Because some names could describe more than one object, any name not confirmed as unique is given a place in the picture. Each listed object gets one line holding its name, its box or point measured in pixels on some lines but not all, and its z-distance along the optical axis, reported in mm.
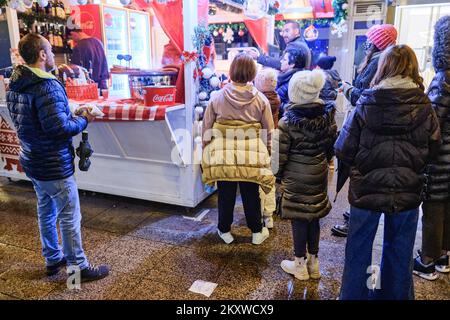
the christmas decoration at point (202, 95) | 3521
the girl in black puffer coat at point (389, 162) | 1872
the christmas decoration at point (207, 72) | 3463
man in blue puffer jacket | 2246
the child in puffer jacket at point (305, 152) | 2359
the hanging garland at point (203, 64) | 3381
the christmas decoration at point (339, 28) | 7319
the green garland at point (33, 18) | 4199
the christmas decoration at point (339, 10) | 7058
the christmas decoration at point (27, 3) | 3385
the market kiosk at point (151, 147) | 3236
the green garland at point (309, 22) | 7715
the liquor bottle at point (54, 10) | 4461
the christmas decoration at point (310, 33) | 7144
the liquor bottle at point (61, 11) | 4516
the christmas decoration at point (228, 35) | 6762
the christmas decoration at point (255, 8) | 4364
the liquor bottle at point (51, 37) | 4500
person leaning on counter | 3904
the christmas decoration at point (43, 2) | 3340
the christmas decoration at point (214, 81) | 3574
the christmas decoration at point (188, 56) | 3309
